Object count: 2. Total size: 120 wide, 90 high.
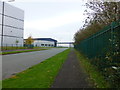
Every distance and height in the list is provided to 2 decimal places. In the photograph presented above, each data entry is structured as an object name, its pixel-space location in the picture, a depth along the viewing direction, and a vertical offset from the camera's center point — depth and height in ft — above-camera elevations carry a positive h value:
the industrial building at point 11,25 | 95.77 +22.03
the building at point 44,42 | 214.95 +7.18
